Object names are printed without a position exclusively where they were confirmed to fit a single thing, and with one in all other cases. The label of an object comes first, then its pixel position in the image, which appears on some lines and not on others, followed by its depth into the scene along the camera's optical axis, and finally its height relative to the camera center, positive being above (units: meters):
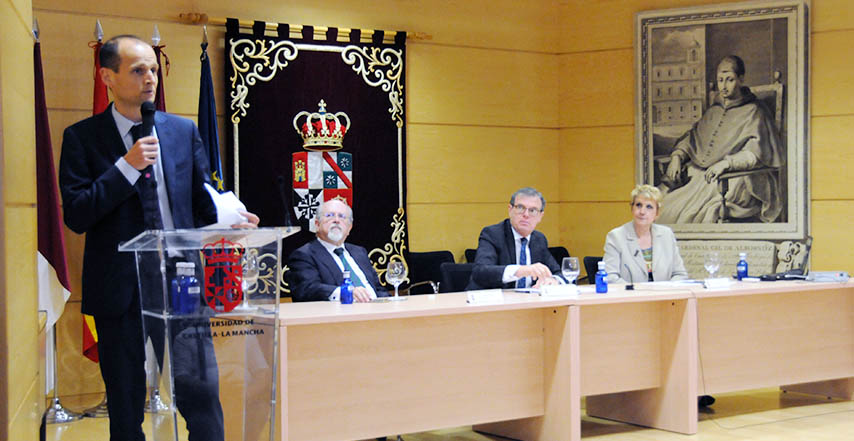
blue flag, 5.51 +0.53
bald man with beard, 4.29 -0.29
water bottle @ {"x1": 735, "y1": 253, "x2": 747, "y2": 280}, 5.08 -0.39
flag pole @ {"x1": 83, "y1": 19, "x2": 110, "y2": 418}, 5.18 -1.18
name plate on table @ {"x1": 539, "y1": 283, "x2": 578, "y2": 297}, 4.24 -0.42
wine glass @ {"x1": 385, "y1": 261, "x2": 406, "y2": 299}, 4.10 -0.32
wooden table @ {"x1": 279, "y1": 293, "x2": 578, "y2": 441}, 3.66 -0.71
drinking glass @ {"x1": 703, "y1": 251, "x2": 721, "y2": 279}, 4.82 -0.34
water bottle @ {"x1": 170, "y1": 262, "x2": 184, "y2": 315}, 2.39 -0.23
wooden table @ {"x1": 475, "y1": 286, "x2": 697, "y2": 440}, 4.37 -0.76
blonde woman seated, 5.20 -0.28
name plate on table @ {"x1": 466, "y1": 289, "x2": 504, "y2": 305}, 4.04 -0.44
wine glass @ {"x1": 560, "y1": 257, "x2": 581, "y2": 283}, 4.38 -0.33
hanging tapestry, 6.14 +0.51
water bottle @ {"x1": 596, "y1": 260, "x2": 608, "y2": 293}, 4.49 -0.40
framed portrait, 6.68 +0.62
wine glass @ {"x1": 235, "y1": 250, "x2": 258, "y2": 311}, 2.51 -0.19
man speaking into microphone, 2.55 +0.03
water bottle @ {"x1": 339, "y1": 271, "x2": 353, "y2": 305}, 3.98 -0.39
